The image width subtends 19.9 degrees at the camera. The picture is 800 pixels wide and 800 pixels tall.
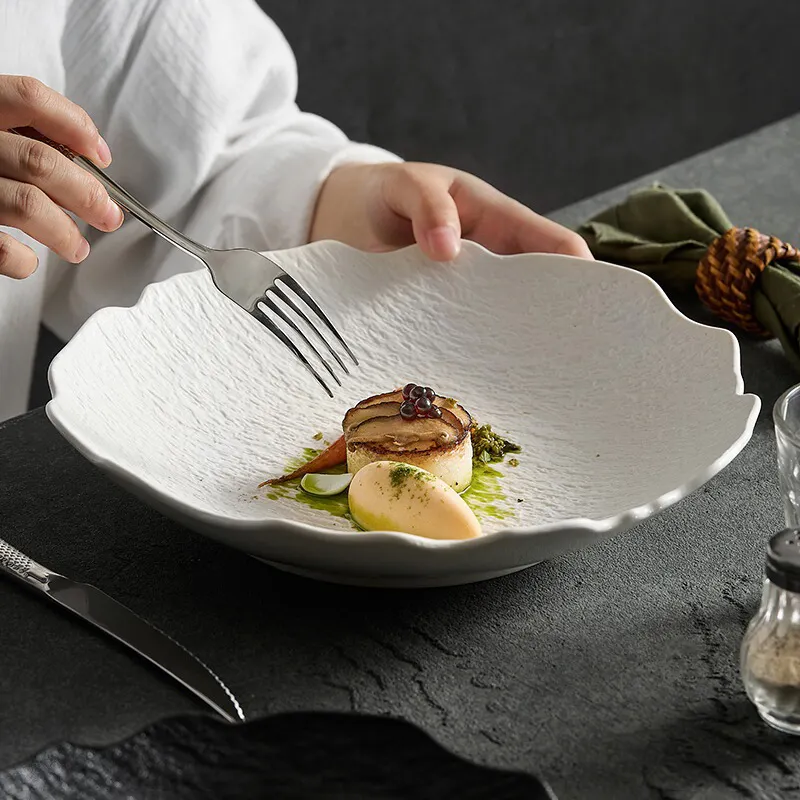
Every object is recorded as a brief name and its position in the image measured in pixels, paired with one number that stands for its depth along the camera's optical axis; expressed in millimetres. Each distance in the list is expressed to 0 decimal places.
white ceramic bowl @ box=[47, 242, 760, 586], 760
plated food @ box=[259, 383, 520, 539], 794
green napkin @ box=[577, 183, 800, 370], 1014
